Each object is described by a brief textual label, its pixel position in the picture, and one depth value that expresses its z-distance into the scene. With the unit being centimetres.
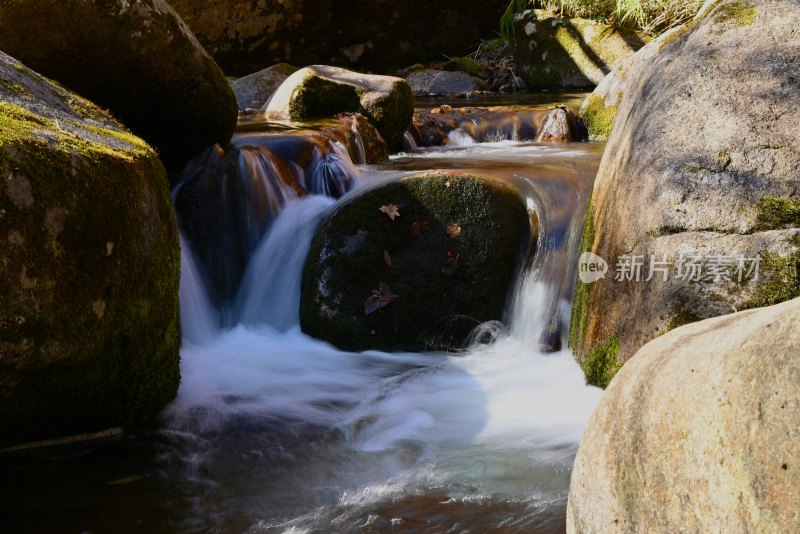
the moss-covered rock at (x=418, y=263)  500
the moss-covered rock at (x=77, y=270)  304
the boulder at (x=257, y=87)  1057
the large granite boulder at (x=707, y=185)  320
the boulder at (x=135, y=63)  488
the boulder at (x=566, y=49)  1321
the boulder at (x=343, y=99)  853
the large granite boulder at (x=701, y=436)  161
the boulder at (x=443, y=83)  1485
